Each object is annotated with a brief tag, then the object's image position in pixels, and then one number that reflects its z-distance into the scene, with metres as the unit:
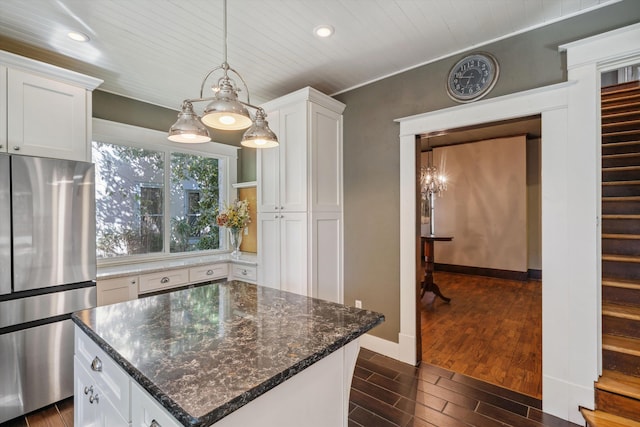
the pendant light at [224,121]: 1.35
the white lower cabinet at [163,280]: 2.86
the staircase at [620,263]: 1.84
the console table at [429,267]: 4.55
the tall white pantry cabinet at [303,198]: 2.86
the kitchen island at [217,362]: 0.87
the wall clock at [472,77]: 2.31
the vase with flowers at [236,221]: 3.73
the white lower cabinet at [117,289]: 2.59
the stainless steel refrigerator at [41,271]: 2.01
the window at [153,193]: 3.12
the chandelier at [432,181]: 5.57
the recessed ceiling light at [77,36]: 2.13
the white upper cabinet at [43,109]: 2.06
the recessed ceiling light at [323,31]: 2.11
